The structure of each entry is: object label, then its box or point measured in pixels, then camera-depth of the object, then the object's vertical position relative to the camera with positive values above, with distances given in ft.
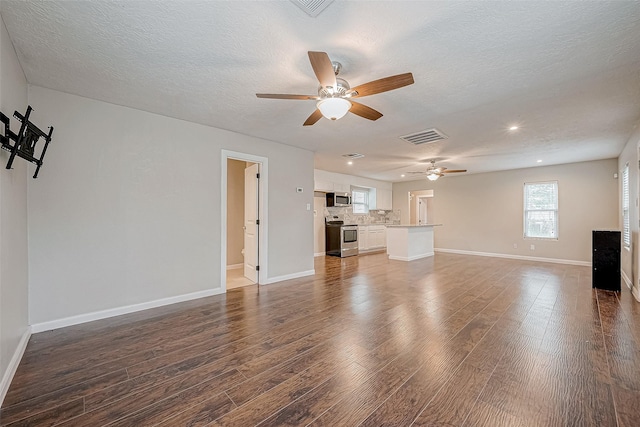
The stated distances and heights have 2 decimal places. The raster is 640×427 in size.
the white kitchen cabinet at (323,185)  24.69 +2.89
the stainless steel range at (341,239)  24.77 -2.13
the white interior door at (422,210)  34.40 +0.76
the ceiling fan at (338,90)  6.67 +3.43
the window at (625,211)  14.46 +0.25
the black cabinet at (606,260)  13.44 -2.30
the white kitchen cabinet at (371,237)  27.32 -2.24
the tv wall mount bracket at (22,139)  6.11 +1.91
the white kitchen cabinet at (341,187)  26.19 +2.89
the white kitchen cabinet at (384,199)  30.83 +2.02
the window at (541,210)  22.08 +0.49
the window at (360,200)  29.36 +1.83
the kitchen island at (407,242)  22.70 -2.28
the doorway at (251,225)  13.28 -0.48
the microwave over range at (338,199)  25.86 +1.66
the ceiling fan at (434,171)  19.95 +3.30
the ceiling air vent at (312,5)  5.37 +4.28
